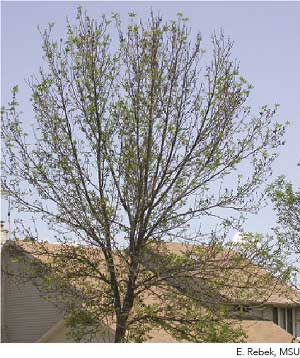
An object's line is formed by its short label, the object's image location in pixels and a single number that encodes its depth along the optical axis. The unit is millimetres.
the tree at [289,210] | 26875
